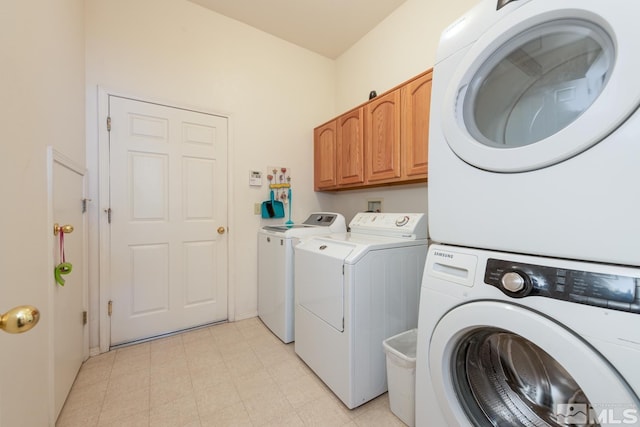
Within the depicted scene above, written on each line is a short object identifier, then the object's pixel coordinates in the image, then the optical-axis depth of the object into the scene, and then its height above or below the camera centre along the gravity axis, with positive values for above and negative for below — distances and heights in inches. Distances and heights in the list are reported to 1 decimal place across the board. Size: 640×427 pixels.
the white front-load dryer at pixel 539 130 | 21.9 +9.1
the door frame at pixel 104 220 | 74.5 -2.8
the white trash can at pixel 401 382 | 48.2 -33.8
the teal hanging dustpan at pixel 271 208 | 100.0 +1.0
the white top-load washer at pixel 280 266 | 79.3 -18.8
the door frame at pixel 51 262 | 45.9 -9.5
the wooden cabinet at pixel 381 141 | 67.0 +22.5
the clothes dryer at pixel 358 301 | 52.5 -20.3
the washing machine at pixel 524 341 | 21.1 -13.1
